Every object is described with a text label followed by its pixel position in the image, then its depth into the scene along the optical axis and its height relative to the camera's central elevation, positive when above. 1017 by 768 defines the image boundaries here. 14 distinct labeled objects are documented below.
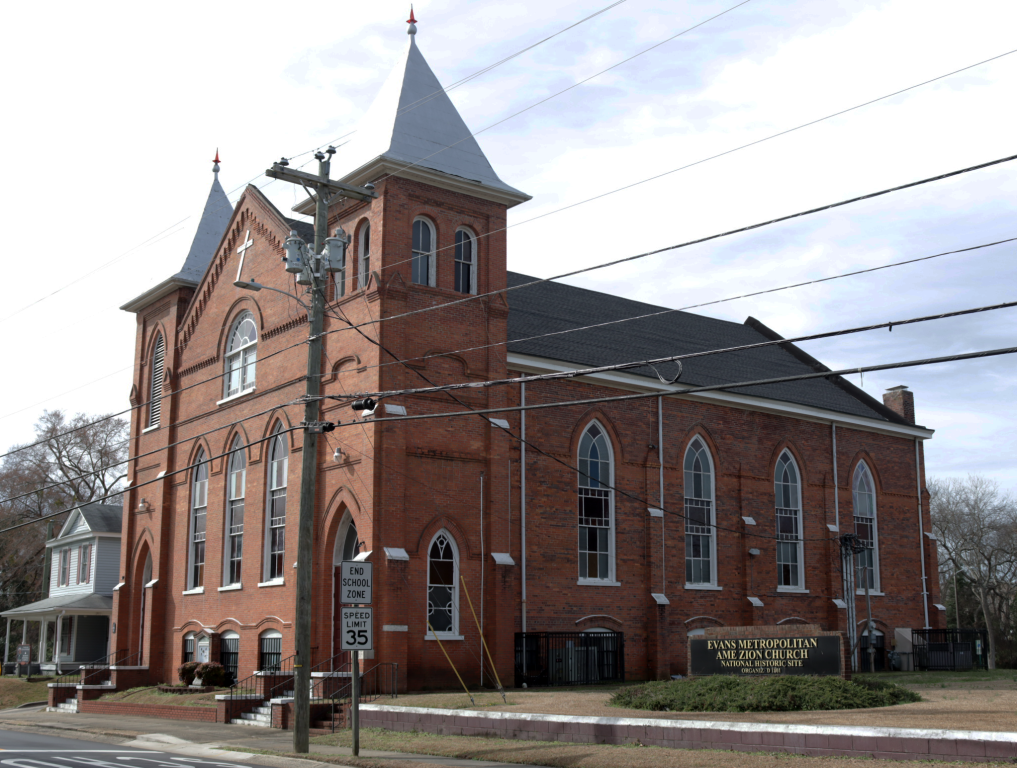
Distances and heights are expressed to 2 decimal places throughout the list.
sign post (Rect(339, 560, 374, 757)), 15.85 -0.43
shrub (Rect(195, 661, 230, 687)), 27.30 -2.22
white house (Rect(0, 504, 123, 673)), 44.16 -0.46
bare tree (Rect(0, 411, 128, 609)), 58.94 +5.76
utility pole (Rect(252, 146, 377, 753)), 17.25 +3.88
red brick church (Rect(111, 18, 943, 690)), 24.55 +3.15
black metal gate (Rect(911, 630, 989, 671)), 34.59 -2.02
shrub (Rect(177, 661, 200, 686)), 27.59 -2.22
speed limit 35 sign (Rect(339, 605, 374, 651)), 15.80 -0.63
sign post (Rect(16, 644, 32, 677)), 42.94 -2.81
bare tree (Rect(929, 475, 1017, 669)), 65.25 +2.54
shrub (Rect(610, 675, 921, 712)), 17.06 -1.78
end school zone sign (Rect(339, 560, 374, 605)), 16.34 +0.04
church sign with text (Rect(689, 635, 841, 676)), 18.84 -1.25
